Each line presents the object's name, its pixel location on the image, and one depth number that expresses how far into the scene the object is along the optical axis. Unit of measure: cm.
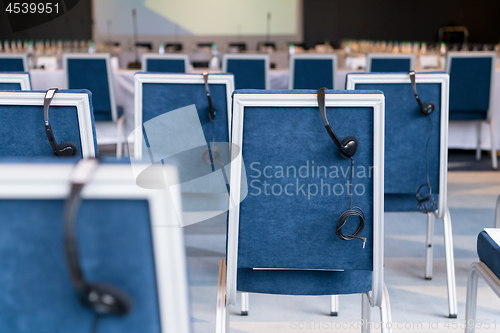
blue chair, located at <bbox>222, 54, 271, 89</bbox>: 387
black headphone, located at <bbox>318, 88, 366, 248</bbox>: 103
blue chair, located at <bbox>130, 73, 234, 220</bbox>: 177
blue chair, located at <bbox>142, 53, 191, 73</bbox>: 391
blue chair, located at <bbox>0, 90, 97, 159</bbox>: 122
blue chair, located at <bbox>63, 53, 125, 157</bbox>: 370
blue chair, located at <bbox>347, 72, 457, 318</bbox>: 166
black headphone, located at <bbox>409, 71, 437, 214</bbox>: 164
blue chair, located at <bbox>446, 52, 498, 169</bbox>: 373
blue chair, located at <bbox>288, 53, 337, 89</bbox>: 393
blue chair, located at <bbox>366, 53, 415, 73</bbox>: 400
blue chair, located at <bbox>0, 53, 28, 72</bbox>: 393
